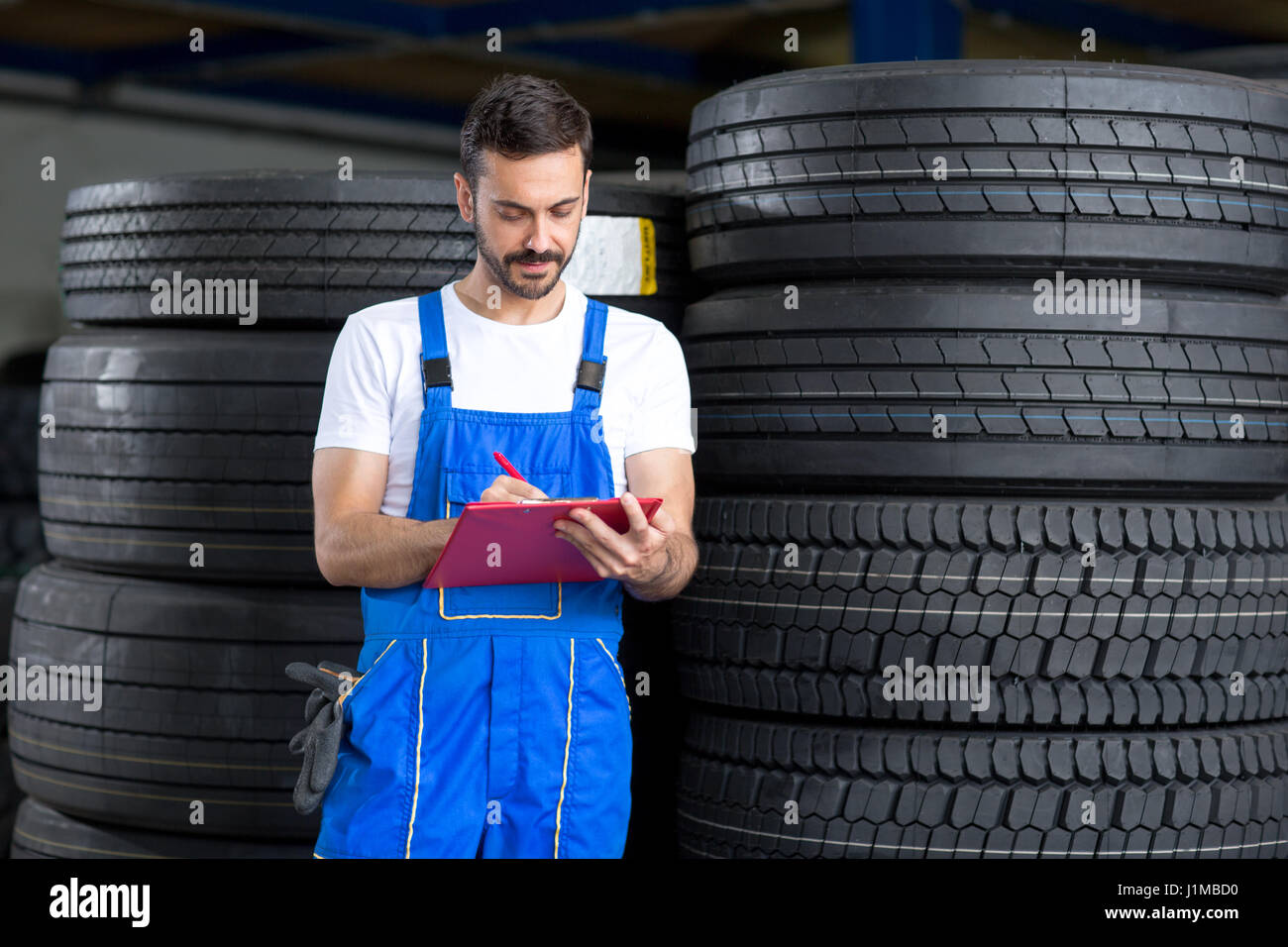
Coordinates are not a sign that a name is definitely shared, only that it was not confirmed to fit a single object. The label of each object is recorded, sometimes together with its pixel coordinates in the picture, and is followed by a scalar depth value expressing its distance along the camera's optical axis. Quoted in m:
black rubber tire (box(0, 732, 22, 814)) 4.17
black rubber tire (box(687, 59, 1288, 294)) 2.77
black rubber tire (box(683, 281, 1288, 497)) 2.79
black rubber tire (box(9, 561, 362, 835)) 3.24
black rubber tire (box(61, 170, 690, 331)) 3.17
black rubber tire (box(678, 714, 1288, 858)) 2.77
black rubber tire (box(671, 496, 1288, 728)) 2.76
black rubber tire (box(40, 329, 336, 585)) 3.18
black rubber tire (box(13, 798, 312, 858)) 3.29
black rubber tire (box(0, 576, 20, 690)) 4.25
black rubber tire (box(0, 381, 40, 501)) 6.79
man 2.15
